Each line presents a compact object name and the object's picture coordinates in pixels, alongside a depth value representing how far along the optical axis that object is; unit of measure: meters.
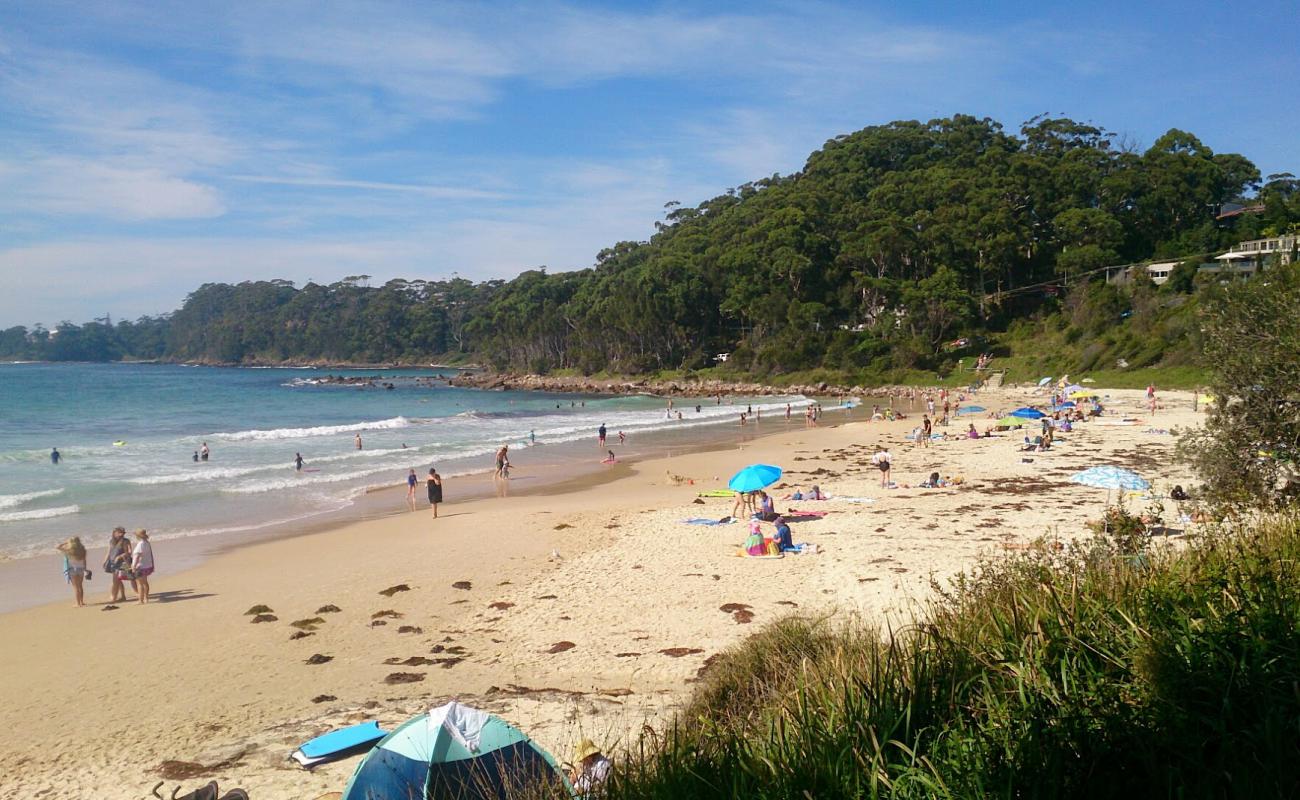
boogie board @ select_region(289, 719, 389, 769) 6.67
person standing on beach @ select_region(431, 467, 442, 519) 18.98
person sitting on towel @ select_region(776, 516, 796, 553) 13.38
